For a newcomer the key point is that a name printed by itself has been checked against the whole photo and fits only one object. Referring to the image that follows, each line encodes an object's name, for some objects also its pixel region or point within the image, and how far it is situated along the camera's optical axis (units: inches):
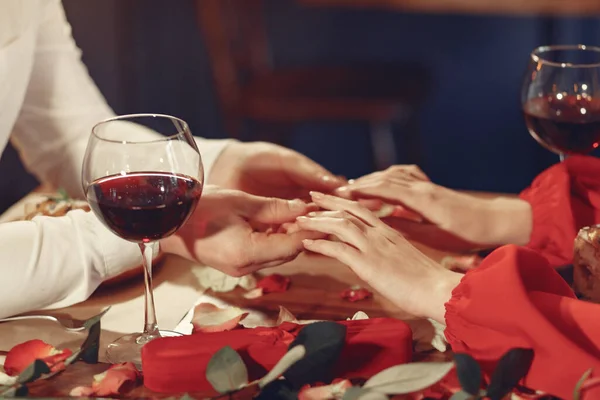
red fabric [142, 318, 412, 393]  45.3
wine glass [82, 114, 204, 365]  47.2
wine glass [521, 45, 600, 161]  56.5
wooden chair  114.7
